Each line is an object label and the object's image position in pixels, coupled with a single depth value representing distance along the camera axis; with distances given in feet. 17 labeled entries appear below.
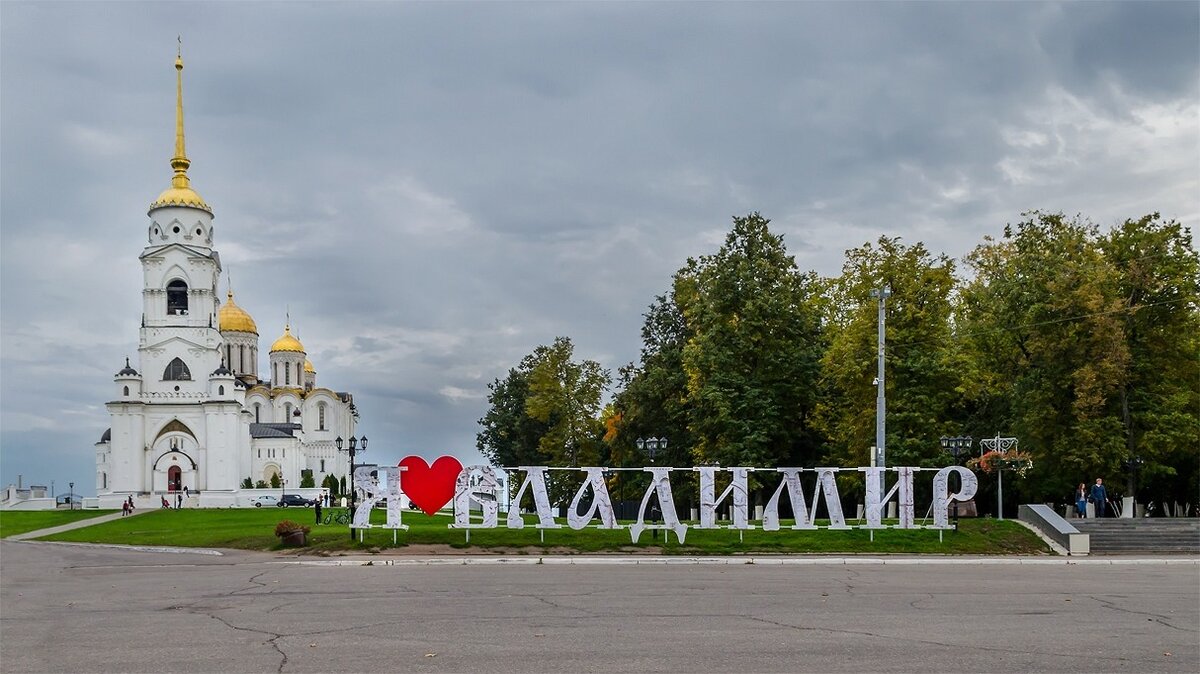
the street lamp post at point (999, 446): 122.01
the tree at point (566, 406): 206.49
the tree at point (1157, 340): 134.00
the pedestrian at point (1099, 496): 122.42
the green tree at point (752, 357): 151.43
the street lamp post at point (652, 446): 128.26
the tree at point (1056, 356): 133.08
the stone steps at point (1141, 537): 107.34
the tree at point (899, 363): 143.64
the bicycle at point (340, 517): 153.13
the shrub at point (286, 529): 108.78
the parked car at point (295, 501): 275.26
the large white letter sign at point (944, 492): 107.34
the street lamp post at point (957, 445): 116.67
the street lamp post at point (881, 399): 116.47
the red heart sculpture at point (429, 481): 101.55
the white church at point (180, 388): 291.17
